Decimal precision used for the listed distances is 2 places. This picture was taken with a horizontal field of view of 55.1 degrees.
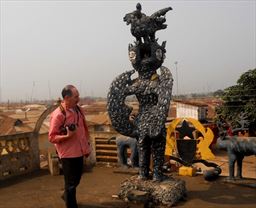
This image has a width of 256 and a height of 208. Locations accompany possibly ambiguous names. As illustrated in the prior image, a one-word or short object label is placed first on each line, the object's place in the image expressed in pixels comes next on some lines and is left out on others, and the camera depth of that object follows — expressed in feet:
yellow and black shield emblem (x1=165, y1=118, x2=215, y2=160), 14.49
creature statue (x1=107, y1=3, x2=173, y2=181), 12.33
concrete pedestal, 11.67
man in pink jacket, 10.24
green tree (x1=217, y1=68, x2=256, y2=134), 30.89
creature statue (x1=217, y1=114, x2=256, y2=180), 13.22
